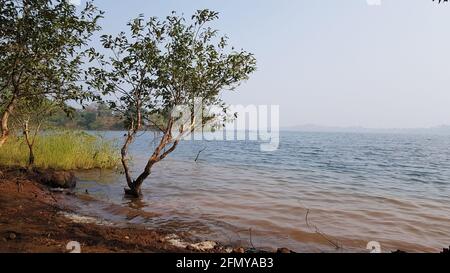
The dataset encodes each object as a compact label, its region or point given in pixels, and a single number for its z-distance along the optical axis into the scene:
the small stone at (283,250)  7.63
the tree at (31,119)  14.16
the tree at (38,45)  8.19
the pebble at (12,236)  6.91
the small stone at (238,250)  7.73
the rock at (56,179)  14.87
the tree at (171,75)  12.55
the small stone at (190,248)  7.84
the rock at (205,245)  8.03
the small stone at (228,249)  8.08
